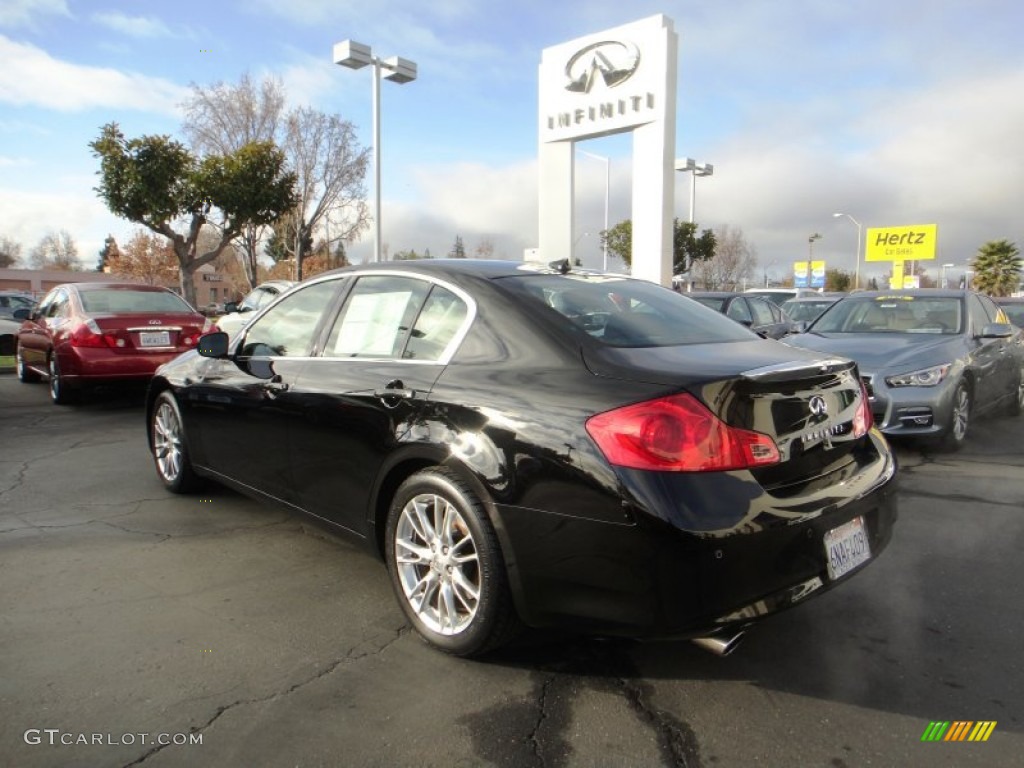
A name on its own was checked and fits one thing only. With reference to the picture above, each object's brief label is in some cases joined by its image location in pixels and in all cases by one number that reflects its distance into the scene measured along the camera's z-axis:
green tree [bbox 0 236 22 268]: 98.68
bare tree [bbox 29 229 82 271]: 105.81
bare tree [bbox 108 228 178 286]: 61.97
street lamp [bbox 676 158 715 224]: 32.03
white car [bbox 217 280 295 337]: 12.53
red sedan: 8.15
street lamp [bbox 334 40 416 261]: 17.66
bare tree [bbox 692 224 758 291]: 55.44
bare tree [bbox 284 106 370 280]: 34.59
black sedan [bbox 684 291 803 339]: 12.24
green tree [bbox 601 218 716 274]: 32.66
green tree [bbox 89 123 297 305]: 21.92
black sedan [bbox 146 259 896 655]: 2.29
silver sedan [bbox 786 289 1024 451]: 5.90
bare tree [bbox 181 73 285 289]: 34.09
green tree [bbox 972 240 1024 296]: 57.44
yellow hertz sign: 52.34
